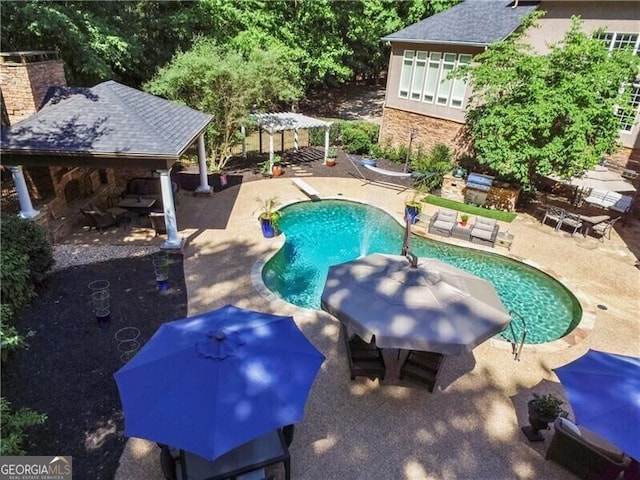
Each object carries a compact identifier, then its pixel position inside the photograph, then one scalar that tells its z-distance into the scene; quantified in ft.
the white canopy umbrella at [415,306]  21.53
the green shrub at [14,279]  29.40
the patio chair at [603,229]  50.93
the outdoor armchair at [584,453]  20.21
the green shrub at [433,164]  65.26
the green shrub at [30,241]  33.40
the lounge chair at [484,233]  47.52
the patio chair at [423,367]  26.05
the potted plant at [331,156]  74.95
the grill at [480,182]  58.34
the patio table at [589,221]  50.44
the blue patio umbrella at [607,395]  17.37
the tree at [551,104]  48.06
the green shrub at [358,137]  84.28
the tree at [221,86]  61.77
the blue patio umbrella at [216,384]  16.31
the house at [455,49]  59.11
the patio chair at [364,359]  26.13
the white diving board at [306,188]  59.98
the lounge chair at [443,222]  49.85
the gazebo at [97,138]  37.93
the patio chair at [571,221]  51.01
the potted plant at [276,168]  68.44
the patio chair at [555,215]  52.80
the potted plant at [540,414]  22.74
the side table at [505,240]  47.11
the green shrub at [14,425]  17.58
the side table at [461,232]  48.93
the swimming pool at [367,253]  37.50
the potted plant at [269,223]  46.26
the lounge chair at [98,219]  44.71
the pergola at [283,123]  67.77
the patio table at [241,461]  18.53
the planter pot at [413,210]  53.14
